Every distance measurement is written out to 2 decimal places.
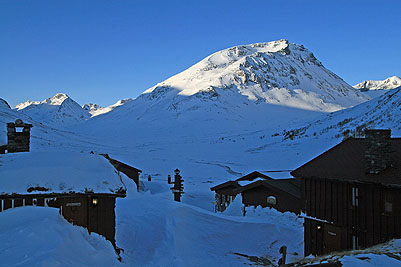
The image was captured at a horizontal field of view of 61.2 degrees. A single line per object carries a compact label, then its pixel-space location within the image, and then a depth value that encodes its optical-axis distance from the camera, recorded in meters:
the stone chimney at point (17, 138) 14.45
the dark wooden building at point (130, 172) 29.64
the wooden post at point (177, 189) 25.81
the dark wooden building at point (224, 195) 25.22
